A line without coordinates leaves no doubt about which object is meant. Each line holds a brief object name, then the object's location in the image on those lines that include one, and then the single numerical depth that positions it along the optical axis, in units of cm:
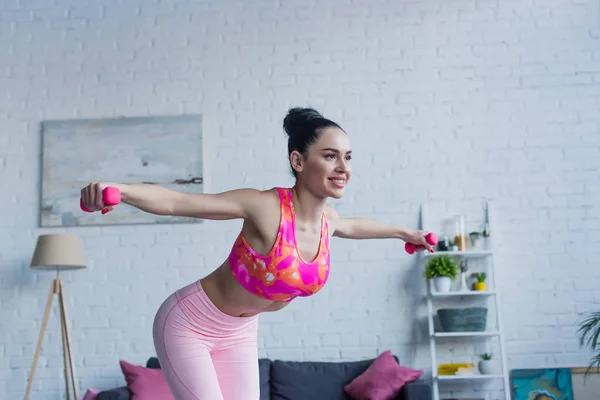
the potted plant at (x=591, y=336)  447
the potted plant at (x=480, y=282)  468
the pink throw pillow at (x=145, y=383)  425
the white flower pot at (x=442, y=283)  463
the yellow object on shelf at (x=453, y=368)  457
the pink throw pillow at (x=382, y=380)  419
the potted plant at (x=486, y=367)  455
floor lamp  459
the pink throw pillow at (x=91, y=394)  430
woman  209
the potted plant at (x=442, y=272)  462
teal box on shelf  459
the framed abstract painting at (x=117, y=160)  506
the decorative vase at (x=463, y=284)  473
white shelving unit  457
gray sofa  440
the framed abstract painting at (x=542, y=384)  463
